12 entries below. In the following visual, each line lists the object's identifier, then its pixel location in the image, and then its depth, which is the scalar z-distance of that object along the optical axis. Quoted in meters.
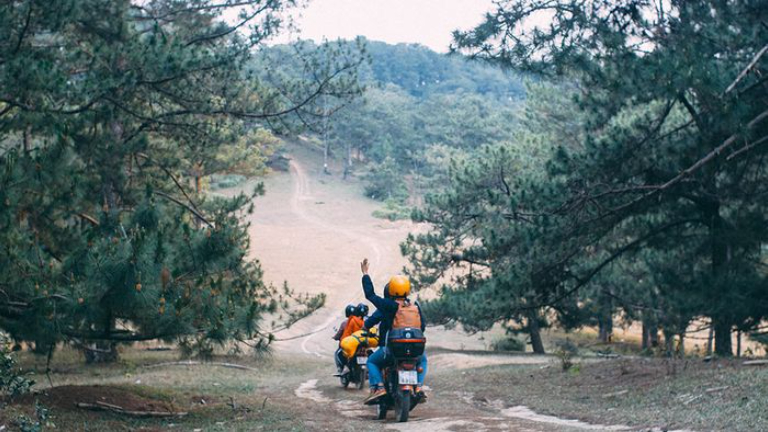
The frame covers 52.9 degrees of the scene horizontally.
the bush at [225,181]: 57.16
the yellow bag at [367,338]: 12.38
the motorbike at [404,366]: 8.20
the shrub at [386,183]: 72.00
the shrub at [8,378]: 7.17
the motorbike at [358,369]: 12.64
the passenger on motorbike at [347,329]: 12.62
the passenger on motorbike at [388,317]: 8.30
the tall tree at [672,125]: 10.41
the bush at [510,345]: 27.42
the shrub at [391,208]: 61.55
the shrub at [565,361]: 13.70
